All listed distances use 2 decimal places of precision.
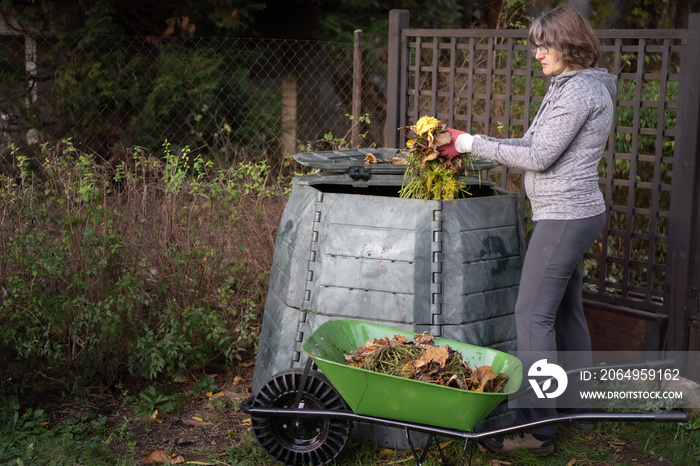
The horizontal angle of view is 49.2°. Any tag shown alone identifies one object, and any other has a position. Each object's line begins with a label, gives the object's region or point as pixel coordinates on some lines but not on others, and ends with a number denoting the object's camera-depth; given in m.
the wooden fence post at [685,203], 4.09
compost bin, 3.51
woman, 3.20
